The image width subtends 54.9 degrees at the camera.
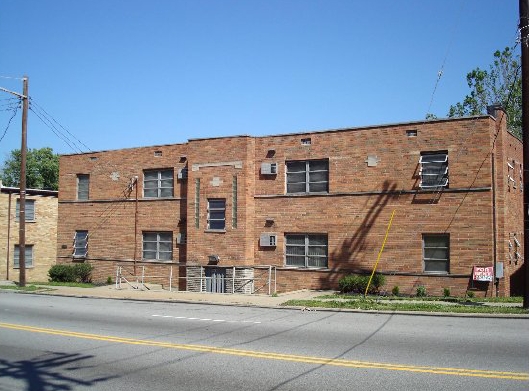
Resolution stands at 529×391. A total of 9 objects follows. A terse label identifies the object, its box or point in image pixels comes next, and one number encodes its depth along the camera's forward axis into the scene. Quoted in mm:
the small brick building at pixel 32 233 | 34625
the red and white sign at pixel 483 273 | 18344
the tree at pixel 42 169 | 65812
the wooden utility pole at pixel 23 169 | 25234
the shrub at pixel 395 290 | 19758
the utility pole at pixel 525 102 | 14499
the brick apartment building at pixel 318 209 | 19094
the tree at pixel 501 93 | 40312
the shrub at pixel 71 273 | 27438
